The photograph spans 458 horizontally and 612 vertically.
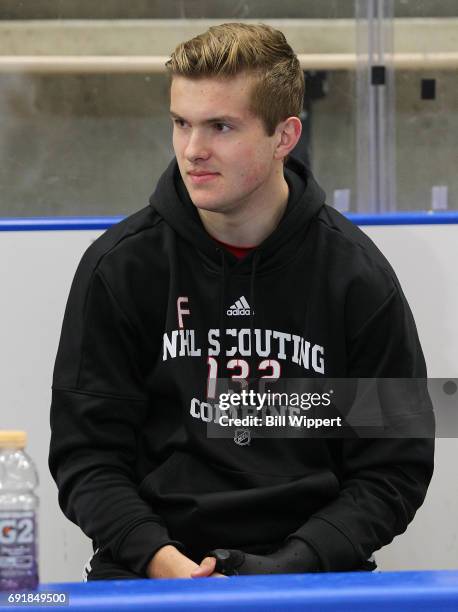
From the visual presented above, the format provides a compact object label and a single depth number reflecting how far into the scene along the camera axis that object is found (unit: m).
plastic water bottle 4.99
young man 5.47
